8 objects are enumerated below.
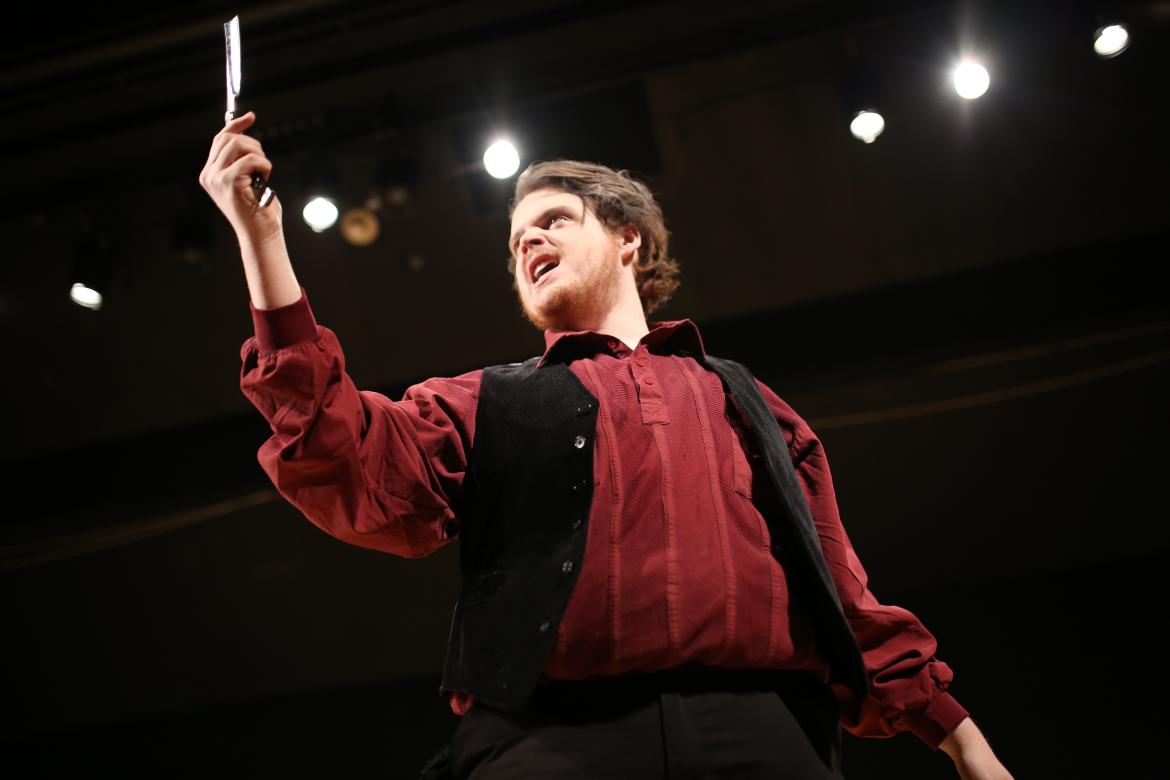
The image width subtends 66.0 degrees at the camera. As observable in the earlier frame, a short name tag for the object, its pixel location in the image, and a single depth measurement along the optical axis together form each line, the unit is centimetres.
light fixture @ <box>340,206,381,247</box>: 321
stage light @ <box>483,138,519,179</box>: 288
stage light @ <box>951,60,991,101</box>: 273
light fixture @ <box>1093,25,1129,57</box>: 271
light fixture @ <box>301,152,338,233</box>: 297
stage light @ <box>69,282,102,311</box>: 325
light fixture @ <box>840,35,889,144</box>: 286
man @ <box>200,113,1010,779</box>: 102
